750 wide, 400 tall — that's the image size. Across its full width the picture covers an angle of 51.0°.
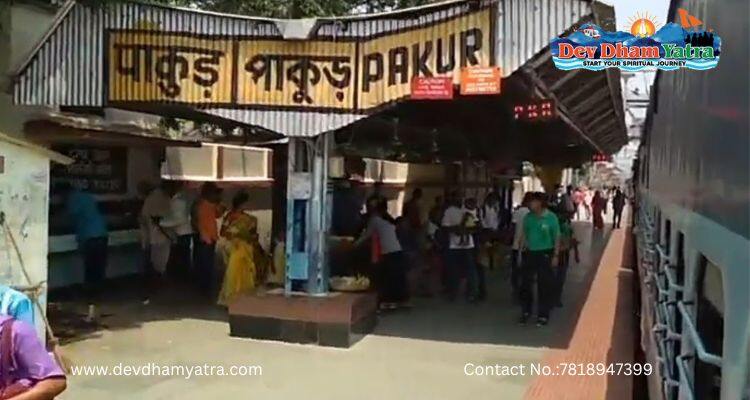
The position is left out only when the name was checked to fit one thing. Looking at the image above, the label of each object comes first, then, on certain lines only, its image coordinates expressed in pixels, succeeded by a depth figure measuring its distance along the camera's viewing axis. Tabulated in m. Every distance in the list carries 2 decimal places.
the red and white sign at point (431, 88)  7.85
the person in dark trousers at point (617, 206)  29.68
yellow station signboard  7.92
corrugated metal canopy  7.65
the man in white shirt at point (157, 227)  11.52
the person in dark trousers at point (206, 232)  11.19
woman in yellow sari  10.14
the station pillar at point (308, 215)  8.75
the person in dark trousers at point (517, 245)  9.95
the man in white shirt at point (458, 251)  10.87
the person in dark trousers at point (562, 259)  10.62
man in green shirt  9.16
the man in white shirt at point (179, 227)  11.35
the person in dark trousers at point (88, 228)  10.43
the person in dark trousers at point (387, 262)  10.32
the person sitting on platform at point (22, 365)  2.79
